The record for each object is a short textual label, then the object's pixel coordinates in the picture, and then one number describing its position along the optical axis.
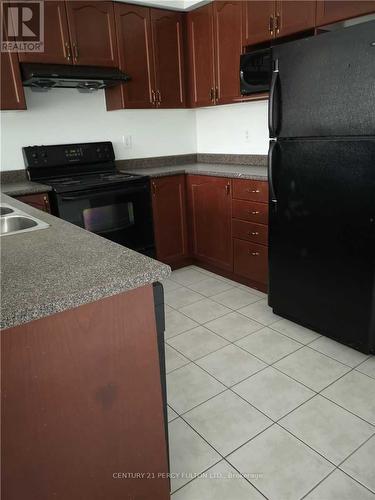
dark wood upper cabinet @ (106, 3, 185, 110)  3.06
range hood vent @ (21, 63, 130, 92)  2.63
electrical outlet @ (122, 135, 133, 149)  3.53
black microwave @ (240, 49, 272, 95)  2.53
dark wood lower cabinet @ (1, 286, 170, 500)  0.88
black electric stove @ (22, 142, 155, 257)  2.77
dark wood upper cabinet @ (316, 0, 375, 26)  2.11
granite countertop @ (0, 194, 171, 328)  0.83
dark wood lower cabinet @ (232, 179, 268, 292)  2.74
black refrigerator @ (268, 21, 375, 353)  1.84
